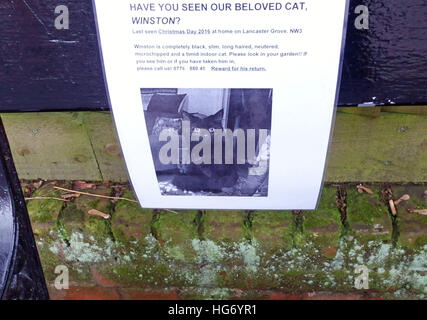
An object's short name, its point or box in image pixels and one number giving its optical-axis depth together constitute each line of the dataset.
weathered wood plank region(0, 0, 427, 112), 0.33
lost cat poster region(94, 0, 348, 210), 0.31
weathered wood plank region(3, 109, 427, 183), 0.47
